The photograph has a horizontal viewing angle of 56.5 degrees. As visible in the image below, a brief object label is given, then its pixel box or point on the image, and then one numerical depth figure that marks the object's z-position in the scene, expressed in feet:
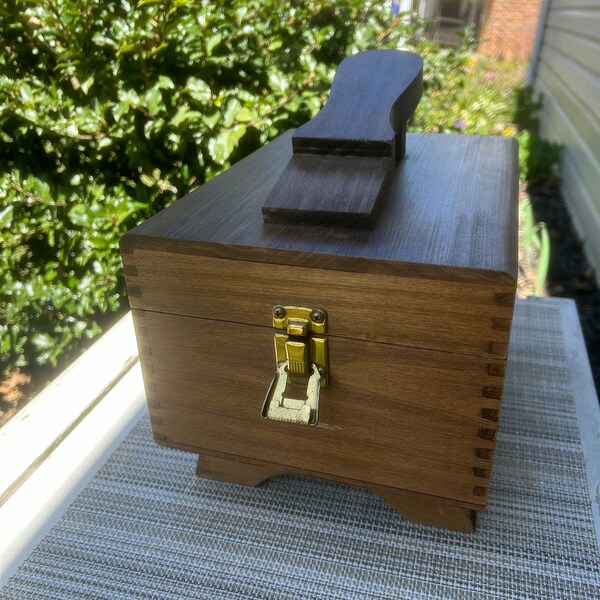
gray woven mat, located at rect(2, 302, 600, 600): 2.44
